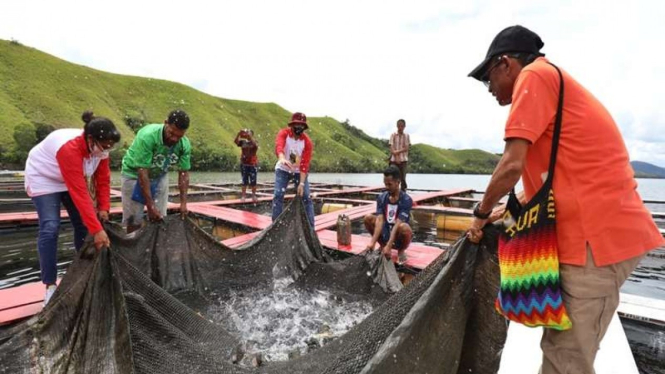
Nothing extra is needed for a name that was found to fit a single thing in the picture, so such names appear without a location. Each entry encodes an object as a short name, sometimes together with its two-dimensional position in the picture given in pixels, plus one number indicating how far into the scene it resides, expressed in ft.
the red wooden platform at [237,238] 10.48
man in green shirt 13.20
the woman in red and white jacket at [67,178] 9.26
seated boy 14.67
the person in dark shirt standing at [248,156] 33.99
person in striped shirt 32.94
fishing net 5.36
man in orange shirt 4.72
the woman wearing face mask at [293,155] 18.97
